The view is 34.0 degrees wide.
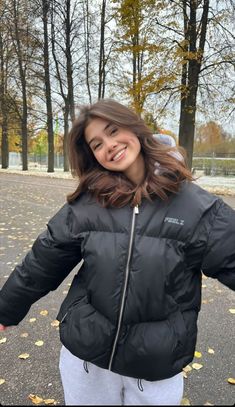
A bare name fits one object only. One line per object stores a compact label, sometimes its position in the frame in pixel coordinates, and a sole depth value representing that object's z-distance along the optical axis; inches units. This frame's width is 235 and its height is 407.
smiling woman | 60.1
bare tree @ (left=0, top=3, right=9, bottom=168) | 1067.2
